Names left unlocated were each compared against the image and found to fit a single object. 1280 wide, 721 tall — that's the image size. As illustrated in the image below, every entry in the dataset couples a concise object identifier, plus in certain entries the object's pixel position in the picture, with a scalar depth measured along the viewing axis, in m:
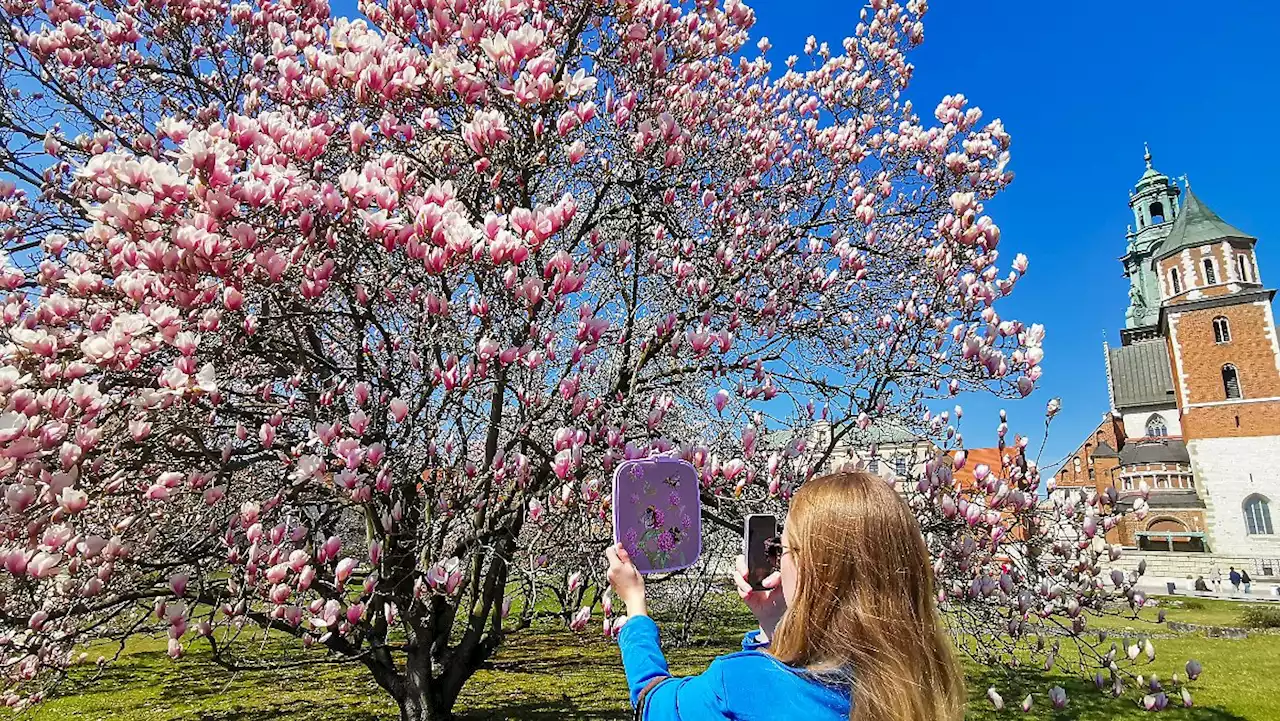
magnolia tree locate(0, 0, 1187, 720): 2.30
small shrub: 14.15
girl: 1.15
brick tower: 30.94
